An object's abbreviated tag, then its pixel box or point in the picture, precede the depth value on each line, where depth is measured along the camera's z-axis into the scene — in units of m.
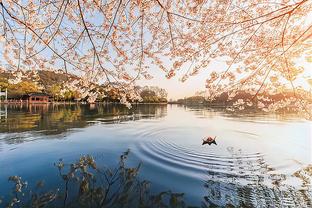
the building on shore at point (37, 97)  69.11
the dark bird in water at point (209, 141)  10.19
